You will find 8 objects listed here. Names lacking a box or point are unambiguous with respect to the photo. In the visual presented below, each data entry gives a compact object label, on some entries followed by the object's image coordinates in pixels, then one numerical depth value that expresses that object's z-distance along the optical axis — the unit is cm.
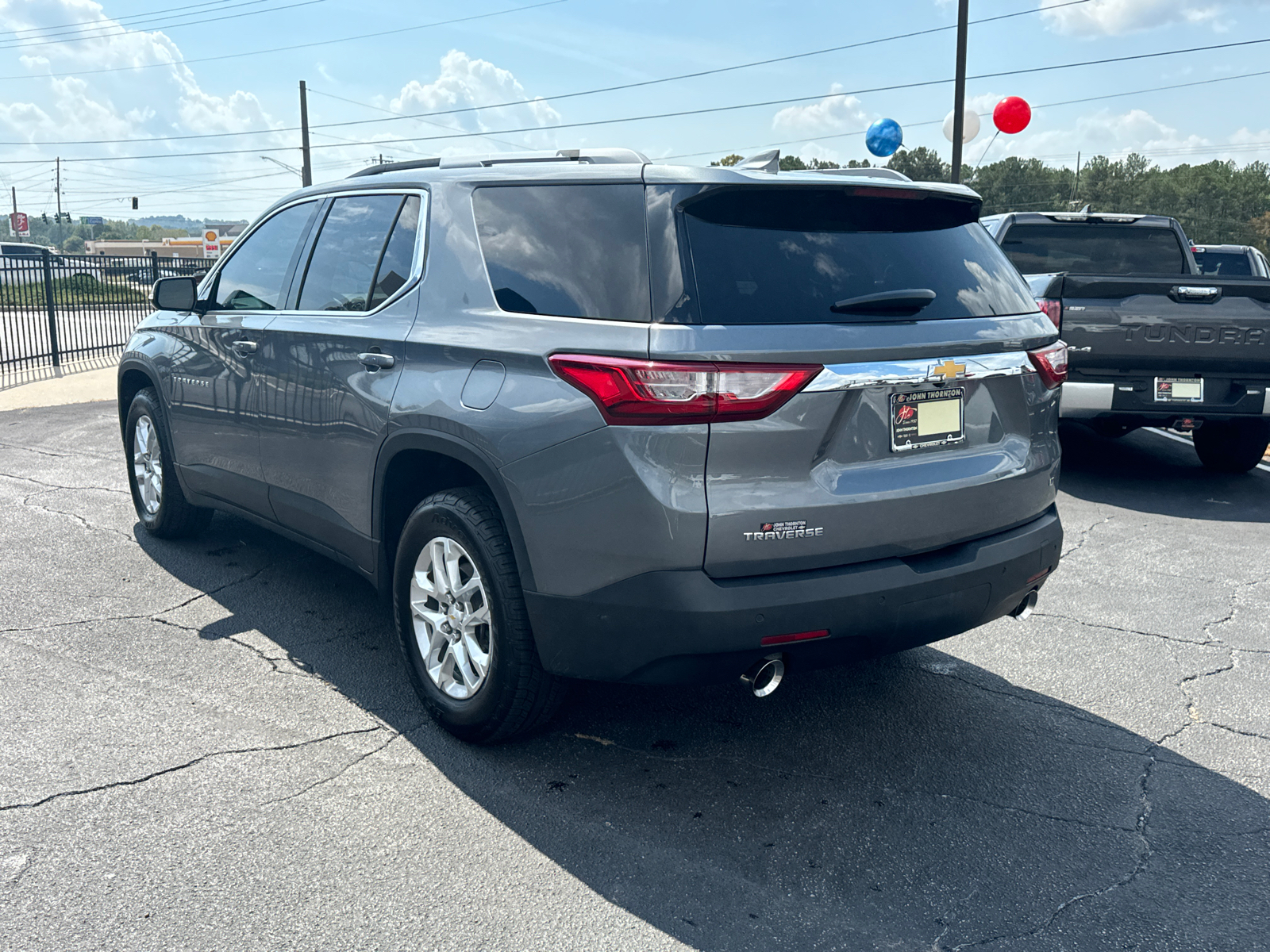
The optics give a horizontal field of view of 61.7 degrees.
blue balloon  1878
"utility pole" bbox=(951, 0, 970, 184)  2297
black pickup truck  722
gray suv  281
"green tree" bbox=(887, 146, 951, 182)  9694
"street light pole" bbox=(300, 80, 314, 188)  4700
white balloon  2114
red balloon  1838
